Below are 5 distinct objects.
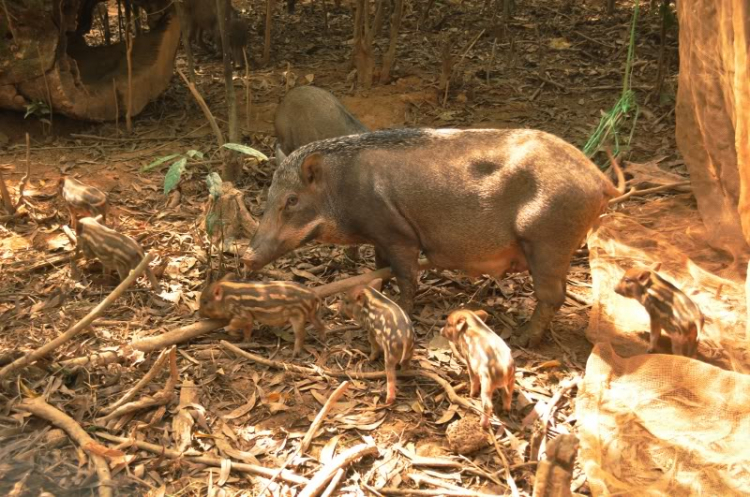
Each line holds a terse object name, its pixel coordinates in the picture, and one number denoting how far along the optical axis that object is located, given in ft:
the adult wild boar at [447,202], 16.61
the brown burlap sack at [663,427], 12.39
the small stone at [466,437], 14.12
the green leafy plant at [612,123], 24.60
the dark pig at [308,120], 25.63
